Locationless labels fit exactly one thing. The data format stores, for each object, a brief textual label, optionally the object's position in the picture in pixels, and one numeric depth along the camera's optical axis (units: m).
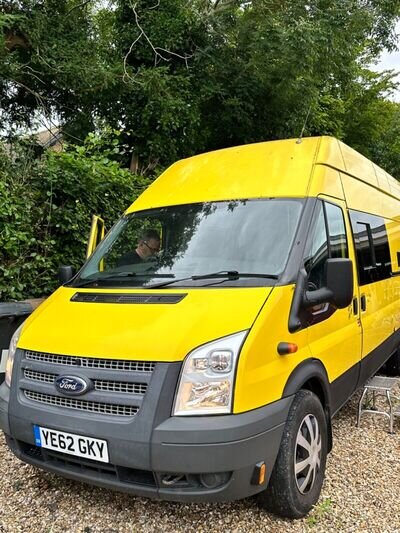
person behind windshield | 3.74
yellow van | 2.49
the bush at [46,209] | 5.62
